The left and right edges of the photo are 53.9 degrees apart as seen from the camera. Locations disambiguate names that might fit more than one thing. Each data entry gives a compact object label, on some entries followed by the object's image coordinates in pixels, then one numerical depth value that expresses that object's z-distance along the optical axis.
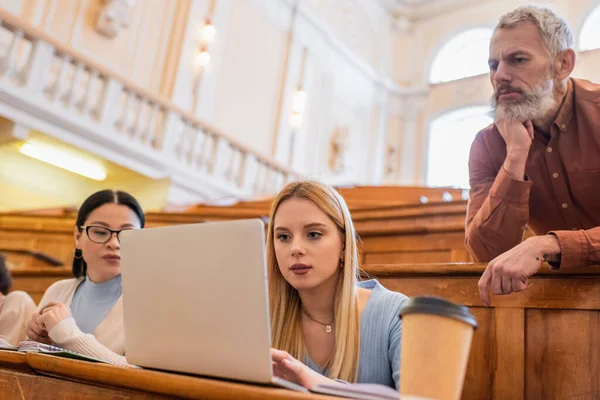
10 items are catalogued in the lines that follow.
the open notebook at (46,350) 0.76
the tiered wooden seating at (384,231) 1.80
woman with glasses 1.30
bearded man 1.12
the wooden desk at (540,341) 0.91
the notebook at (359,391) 0.57
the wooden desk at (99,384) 0.55
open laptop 0.62
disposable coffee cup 0.59
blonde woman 0.94
